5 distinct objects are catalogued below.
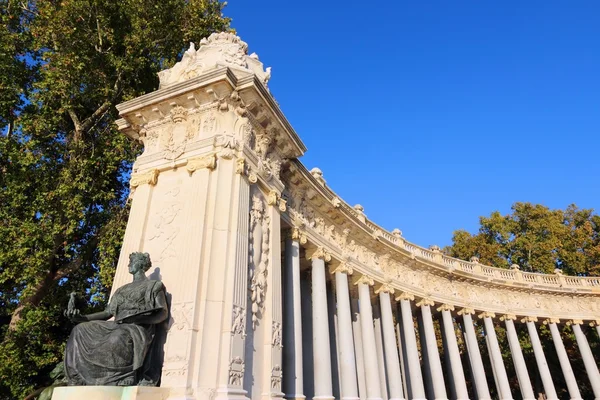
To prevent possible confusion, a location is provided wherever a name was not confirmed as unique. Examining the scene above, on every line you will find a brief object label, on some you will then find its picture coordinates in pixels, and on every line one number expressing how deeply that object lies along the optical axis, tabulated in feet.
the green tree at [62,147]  52.75
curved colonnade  56.49
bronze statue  26.89
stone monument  32.14
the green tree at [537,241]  136.36
